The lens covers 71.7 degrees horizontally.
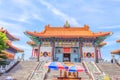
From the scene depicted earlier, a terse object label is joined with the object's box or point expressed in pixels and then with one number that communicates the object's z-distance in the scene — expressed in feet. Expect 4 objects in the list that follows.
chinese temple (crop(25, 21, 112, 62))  42.99
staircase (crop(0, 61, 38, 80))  25.44
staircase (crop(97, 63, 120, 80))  27.66
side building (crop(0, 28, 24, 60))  48.58
